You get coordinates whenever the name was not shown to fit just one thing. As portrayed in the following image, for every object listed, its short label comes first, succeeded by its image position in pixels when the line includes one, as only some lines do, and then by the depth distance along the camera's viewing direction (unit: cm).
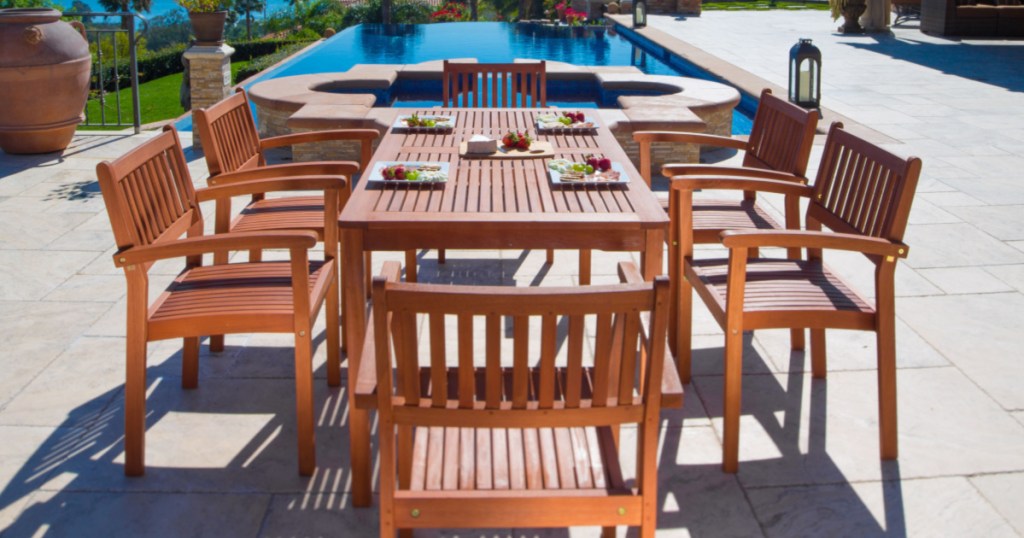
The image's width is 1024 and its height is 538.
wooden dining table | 288
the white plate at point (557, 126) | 417
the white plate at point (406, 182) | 328
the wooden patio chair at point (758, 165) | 381
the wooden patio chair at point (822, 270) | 296
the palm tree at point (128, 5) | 4274
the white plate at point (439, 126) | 418
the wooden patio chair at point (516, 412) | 194
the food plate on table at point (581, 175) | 329
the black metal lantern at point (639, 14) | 1706
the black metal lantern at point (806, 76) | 811
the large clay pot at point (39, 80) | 674
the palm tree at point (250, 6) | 5026
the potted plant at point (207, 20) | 750
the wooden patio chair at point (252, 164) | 373
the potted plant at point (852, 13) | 1702
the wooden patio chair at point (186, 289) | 288
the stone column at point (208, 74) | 755
